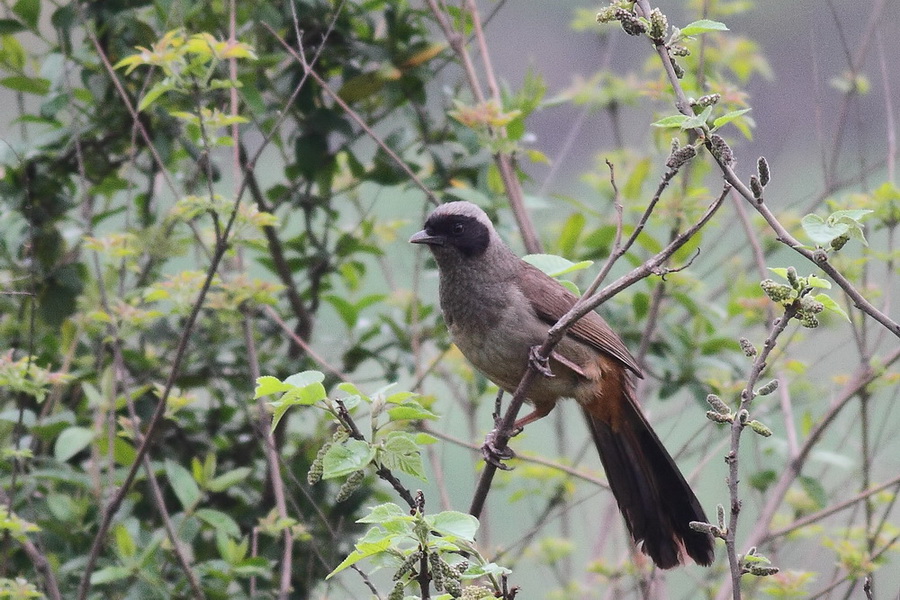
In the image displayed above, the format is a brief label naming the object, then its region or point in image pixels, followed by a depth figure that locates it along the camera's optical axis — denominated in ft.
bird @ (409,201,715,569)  25.16
